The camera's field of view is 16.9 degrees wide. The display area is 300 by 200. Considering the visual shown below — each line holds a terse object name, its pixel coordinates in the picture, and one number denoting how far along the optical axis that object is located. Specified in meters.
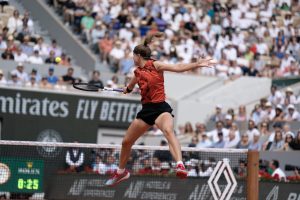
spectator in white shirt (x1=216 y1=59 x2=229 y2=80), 30.89
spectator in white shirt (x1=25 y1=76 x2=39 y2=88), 26.64
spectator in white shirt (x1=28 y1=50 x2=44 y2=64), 27.80
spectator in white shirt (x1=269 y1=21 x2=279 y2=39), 33.31
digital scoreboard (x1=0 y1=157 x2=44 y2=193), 19.00
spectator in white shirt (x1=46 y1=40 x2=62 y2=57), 28.94
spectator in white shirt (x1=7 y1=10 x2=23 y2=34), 28.89
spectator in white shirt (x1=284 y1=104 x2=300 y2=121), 26.50
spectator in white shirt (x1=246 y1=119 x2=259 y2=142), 25.66
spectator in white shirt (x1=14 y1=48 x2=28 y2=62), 27.78
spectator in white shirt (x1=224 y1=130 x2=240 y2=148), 25.78
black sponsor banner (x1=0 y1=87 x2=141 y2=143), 26.34
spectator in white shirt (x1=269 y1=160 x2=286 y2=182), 20.71
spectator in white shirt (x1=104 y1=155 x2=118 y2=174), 20.07
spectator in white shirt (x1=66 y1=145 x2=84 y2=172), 20.06
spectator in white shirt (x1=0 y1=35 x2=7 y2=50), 28.03
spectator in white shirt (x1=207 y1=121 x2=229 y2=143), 26.19
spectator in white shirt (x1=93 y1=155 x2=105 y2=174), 20.14
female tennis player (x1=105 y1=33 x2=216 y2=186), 15.03
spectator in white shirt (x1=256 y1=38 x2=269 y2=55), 32.47
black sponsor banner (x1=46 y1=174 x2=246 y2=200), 18.95
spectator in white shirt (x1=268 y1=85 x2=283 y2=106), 28.36
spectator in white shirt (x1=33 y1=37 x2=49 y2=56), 28.34
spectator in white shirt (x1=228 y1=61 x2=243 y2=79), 31.23
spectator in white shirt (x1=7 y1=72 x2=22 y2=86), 26.45
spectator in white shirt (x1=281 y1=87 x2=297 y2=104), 27.91
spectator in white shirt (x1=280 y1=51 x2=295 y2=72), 31.69
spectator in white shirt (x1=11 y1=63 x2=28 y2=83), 26.86
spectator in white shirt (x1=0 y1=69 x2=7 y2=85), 26.34
